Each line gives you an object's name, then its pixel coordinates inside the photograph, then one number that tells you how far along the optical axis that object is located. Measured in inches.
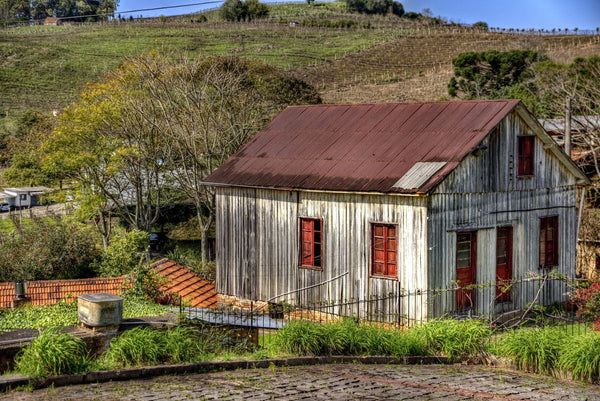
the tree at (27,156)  1466.5
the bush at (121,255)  900.6
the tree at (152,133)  1117.1
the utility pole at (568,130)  948.3
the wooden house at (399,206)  671.1
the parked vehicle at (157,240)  1258.0
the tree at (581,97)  1237.7
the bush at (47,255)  875.4
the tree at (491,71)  2196.1
